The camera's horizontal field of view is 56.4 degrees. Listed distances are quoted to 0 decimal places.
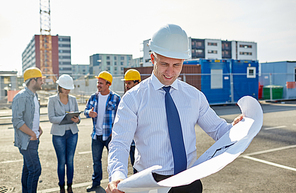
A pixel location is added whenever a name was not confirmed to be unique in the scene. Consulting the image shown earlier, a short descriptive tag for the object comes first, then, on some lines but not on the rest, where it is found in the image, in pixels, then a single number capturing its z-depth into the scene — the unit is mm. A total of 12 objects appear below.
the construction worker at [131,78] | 4973
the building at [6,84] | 17734
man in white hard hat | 1924
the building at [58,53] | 112725
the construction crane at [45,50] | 106750
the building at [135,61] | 106562
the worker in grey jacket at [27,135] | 3803
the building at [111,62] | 112312
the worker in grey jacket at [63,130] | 4504
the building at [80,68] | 138875
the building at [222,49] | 100312
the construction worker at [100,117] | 4723
